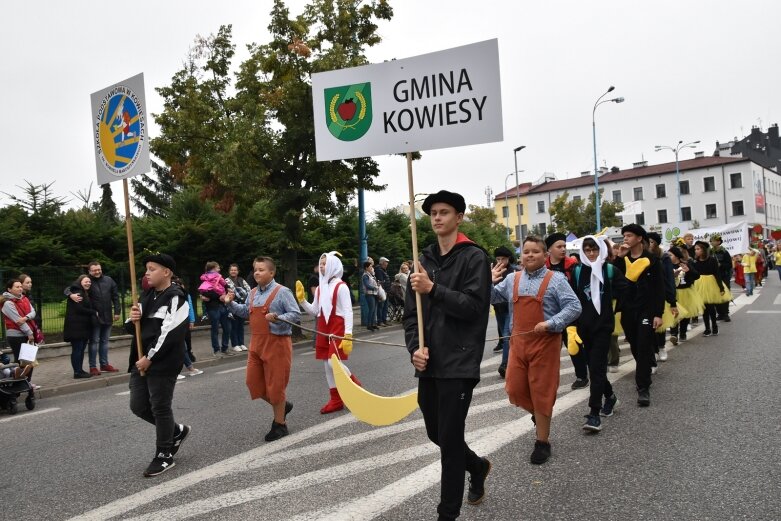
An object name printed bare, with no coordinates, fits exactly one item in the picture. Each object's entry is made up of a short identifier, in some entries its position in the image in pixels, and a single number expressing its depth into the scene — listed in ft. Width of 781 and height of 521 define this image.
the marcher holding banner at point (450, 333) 11.76
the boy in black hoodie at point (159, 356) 17.40
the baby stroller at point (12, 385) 26.76
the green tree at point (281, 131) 48.96
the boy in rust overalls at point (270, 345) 20.17
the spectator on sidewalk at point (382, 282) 62.13
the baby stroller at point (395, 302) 63.62
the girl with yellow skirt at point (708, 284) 41.09
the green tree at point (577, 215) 166.50
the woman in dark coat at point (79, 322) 34.99
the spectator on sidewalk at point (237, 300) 43.57
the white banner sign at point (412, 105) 14.82
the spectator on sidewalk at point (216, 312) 40.98
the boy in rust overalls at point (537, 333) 16.67
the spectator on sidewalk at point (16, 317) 30.63
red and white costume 24.00
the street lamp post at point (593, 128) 126.52
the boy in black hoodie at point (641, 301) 22.20
